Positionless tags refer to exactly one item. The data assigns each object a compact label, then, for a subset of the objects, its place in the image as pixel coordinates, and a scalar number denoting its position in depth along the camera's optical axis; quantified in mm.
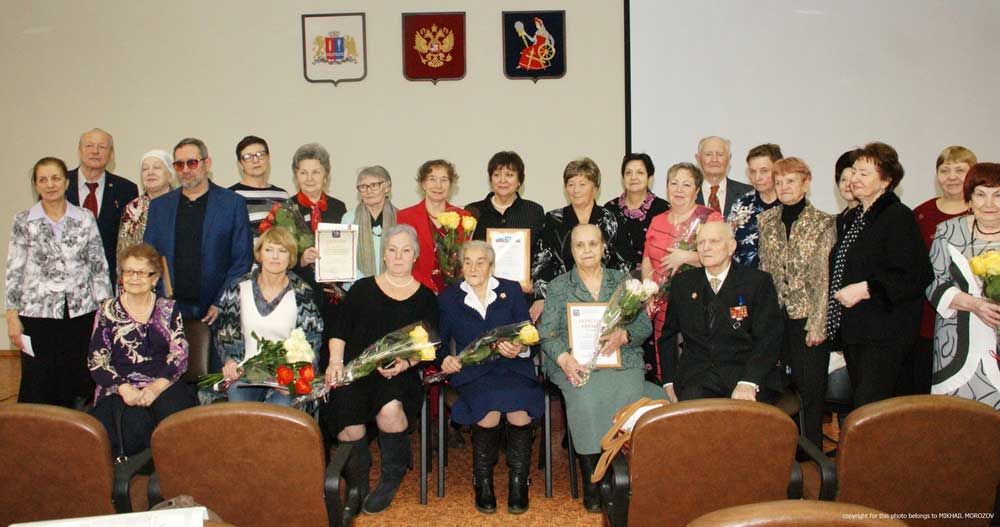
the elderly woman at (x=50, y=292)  4133
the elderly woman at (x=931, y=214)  3731
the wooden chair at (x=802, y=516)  1422
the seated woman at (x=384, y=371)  3740
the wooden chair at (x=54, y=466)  2305
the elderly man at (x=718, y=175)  4941
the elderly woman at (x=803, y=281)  3789
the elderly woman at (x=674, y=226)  4129
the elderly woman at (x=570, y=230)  4410
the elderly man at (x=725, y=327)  3531
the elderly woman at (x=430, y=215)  4496
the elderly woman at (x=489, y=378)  3746
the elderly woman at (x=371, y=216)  4398
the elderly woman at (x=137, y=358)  3553
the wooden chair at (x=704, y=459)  2268
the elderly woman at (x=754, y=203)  4266
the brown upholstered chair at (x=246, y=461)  2326
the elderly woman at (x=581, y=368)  3643
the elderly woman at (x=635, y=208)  4449
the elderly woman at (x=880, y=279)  3428
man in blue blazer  4215
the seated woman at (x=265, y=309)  3807
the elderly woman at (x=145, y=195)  4406
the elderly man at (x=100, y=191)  4820
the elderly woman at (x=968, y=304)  3236
